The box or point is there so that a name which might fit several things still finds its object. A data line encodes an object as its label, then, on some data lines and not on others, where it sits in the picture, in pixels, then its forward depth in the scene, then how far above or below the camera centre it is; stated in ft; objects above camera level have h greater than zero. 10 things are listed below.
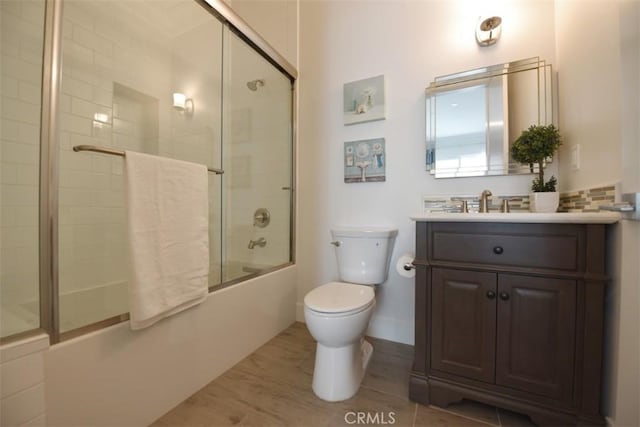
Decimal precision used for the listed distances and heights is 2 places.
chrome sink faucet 4.49 +0.23
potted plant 3.96 +0.99
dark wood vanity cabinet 2.95 -1.34
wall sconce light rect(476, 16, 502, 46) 4.74 +3.47
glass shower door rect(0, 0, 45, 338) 3.09 +0.98
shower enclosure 2.78 +1.50
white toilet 3.72 -1.81
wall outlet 3.83 +0.87
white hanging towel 3.15 -0.32
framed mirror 4.57 +1.90
